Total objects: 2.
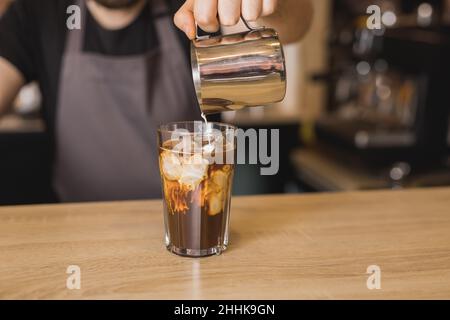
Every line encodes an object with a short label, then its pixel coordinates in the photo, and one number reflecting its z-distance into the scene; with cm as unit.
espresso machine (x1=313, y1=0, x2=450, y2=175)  190
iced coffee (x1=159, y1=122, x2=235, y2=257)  83
